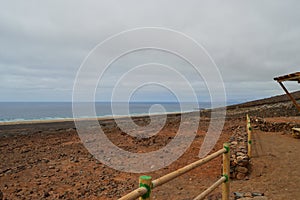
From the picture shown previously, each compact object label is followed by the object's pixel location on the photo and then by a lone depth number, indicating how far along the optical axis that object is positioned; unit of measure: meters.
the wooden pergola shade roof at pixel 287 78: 8.49
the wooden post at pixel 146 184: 2.15
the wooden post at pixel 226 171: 4.12
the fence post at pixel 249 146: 8.16
